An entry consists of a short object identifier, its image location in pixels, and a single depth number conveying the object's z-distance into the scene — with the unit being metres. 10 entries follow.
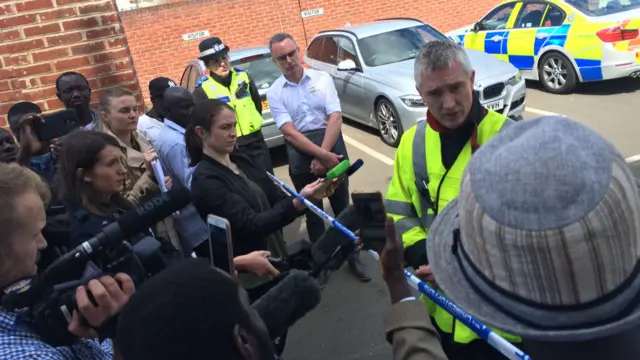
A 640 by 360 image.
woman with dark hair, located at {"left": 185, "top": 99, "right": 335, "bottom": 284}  2.55
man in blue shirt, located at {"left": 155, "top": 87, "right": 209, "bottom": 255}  3.14
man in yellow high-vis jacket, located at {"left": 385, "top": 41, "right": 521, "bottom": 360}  1.96
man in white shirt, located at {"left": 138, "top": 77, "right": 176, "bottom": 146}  4.00
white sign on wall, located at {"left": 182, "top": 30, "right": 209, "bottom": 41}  12.81
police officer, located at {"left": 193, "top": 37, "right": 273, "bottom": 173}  4.66
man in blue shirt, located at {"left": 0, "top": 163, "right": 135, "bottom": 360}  1.24
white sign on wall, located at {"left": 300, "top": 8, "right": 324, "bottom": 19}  13.60
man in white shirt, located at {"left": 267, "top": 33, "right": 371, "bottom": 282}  4.26
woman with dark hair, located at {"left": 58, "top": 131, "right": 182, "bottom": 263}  2.37
